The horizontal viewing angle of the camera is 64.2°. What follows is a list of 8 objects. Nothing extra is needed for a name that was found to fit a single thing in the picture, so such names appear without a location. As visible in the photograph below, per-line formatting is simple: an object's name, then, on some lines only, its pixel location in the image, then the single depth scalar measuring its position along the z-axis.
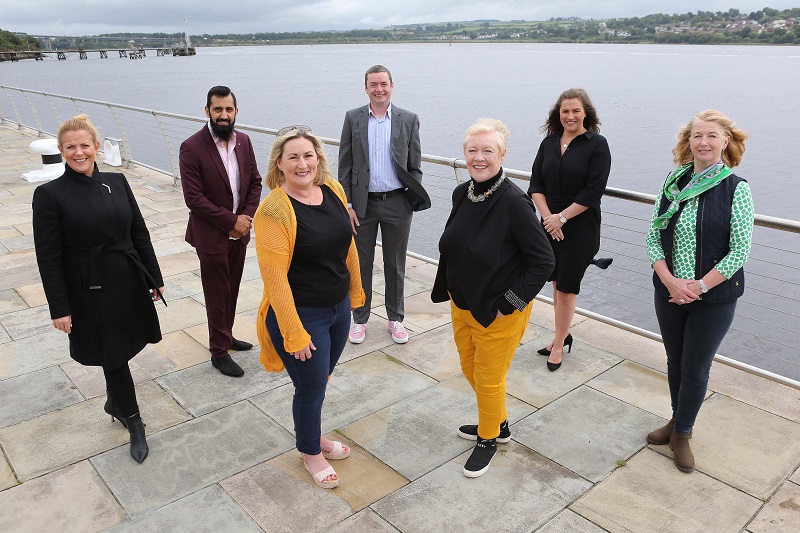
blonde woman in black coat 2.70
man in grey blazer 3.96
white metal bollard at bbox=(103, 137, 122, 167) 10.49
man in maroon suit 3.55
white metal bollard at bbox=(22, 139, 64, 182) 9.53
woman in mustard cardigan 2.41
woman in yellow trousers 2.51
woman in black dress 3.41
